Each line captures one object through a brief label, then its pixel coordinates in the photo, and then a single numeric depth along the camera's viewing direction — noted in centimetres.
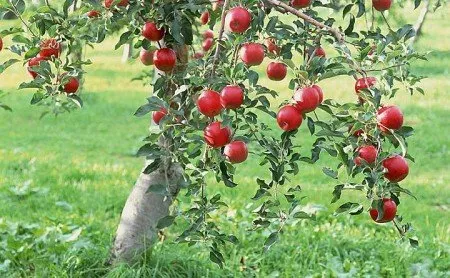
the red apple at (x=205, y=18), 261
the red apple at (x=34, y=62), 216
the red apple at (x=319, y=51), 229
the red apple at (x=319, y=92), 172
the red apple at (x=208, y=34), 311
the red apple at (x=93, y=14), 232
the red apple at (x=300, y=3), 230
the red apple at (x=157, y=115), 224
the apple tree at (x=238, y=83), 176
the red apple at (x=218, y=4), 238
